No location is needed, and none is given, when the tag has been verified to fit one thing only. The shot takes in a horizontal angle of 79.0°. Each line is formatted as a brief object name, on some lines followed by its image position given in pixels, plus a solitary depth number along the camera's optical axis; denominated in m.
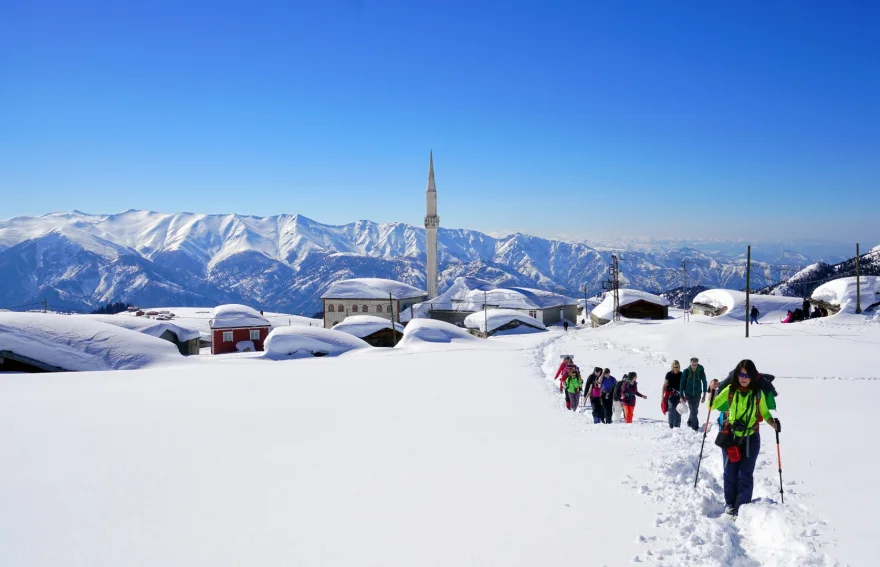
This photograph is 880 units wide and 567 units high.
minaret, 91.12
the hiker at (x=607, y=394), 14.54
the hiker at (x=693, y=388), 12.95
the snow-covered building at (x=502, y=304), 79.31
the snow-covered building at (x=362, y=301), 82.00
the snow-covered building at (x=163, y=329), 50.78
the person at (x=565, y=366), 16.51
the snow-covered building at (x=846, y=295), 47.53
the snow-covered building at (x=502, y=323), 64.94
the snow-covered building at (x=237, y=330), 56.06
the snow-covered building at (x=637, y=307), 71.00
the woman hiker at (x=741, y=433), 6.92
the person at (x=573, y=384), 16.03
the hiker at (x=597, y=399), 14.73
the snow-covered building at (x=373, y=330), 57.44
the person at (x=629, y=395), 14.15
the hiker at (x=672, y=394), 13.03
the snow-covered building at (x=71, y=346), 28.09
